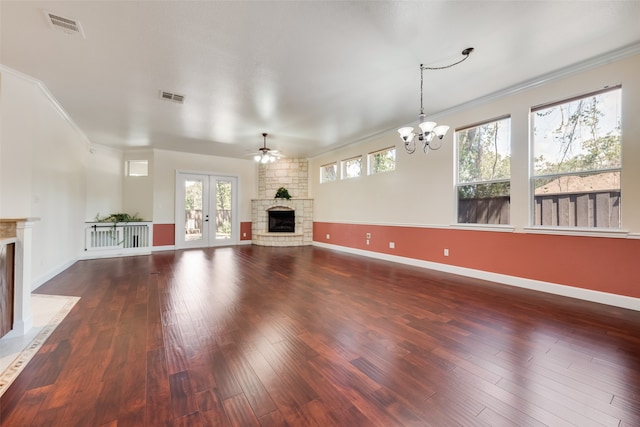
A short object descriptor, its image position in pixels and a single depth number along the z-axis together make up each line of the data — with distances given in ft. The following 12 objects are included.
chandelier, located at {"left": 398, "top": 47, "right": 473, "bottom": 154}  9.98
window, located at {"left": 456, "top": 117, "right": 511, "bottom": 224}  13.39
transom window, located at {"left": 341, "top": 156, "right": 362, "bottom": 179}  22.58
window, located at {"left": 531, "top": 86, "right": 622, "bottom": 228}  10.36
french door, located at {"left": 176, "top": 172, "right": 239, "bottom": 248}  24.97
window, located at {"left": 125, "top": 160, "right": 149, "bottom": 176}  24.22
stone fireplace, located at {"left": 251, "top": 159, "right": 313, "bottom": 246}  28.45
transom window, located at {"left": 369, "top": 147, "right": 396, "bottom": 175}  19.29
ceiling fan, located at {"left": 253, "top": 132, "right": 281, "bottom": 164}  19.72
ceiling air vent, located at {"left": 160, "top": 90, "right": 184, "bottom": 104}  12.75
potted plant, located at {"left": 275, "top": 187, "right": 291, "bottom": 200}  28.14
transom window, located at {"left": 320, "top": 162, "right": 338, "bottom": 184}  25.48
